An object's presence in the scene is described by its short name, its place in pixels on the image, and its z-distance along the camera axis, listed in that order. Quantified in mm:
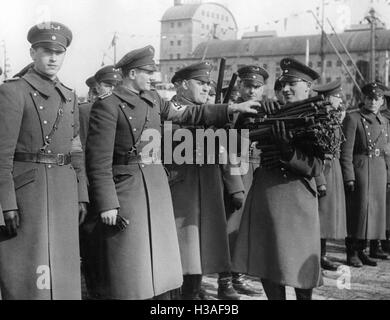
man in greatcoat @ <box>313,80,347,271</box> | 7734
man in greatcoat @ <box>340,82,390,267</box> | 7887
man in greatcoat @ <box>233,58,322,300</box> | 4988
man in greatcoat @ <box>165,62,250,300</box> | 5648
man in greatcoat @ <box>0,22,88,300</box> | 4184
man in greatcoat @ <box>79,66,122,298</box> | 4863
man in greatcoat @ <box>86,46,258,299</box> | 4633
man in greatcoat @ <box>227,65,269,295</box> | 6700
